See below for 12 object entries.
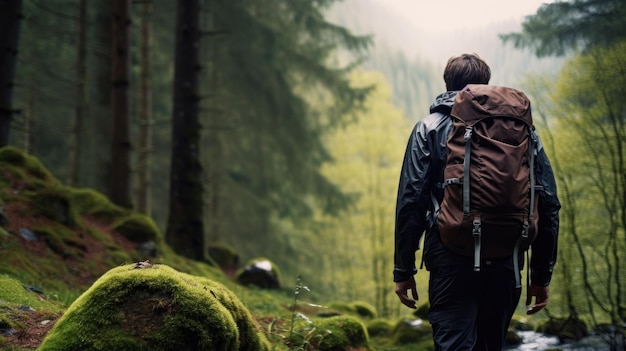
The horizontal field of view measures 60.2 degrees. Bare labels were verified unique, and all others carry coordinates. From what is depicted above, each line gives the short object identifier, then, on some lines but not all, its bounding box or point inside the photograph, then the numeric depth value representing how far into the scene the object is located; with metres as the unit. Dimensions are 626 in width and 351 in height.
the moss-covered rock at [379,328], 8.73
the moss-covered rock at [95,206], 9.62
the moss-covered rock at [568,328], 7.69
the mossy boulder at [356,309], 10.80
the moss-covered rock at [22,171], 7.61
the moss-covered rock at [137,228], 9.38
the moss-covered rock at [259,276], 11.71
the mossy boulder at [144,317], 2.73
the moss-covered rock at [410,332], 7.89
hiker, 2.78
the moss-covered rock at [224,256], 13.66
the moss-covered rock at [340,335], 4.91
